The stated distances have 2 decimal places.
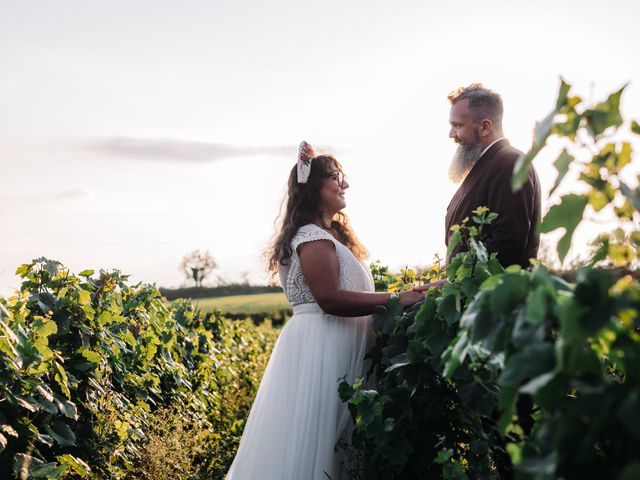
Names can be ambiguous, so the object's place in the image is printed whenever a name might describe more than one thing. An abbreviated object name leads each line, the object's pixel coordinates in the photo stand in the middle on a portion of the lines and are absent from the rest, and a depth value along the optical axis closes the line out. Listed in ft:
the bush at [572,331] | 3.96
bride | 12.46
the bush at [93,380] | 11.28
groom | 12.80
